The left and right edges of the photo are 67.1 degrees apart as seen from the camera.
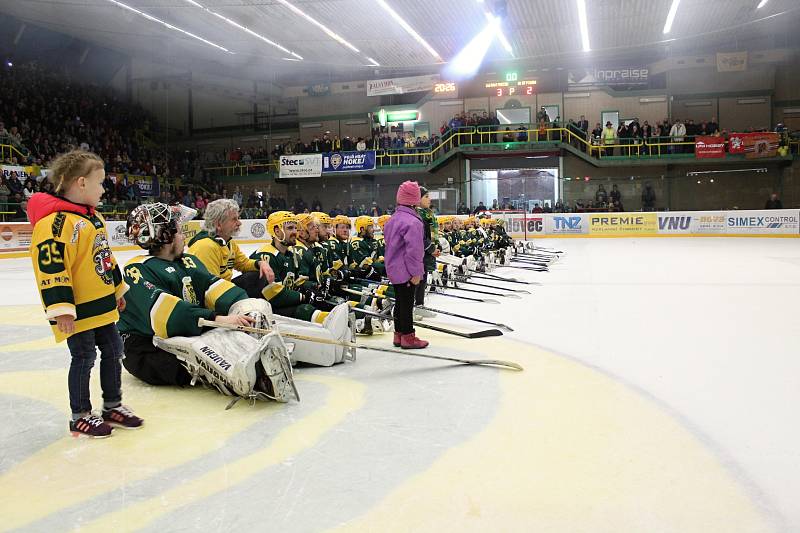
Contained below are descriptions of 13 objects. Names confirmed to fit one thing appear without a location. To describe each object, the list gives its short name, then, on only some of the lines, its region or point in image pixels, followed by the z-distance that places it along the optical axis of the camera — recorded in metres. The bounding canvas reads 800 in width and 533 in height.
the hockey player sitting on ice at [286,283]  4.66
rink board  19.08
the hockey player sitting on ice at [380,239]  7.18
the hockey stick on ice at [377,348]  3.40
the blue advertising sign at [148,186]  24.13
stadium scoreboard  25.97
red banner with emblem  23.28
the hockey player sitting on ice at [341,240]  6.22
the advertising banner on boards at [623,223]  21.05
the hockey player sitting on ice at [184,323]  3.29
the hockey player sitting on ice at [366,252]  6.59
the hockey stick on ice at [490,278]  9.01
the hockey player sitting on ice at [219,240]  4.32
